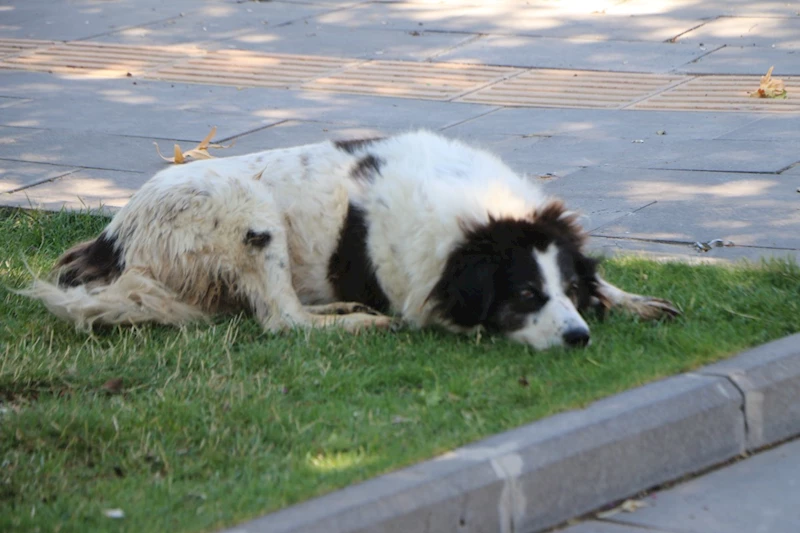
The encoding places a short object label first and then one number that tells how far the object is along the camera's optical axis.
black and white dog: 9.95
